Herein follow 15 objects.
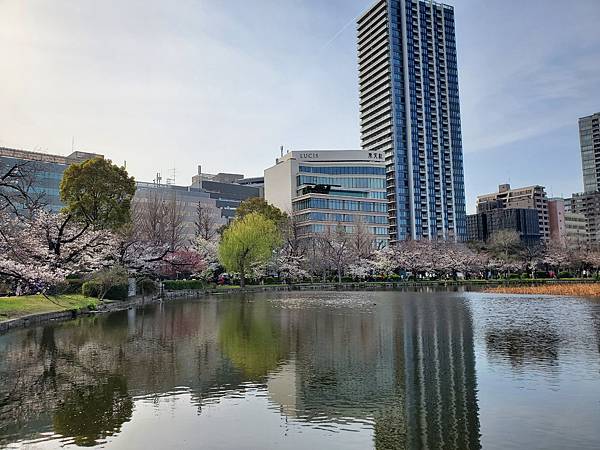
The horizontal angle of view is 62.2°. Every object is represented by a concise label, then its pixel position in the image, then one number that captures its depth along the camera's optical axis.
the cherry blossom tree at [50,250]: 23.91
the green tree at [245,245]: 61.41
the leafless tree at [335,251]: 74.62
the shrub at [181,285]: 51.91
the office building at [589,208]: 167.62
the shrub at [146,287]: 44.91
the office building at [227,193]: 130.38
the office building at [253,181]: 172.75
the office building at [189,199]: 102.19
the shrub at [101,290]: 36.38
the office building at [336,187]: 102.88
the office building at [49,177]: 87.84
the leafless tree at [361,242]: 82.25
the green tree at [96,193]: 40.09
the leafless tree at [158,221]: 56.22
